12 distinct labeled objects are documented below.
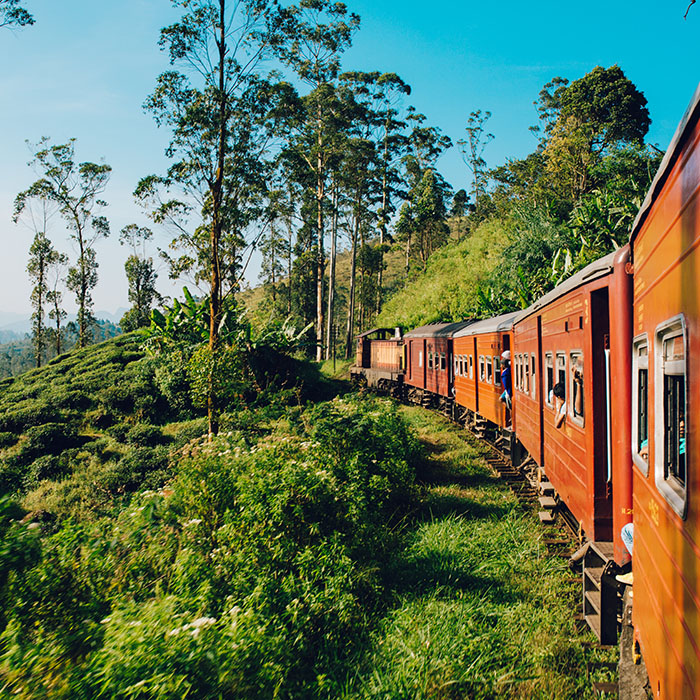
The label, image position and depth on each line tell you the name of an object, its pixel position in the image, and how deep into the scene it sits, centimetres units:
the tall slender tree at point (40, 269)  4575
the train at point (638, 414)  216
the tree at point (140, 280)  5350
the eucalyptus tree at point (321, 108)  3622
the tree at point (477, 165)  5700
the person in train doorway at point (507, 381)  1049
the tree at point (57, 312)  4738
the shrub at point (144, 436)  1941
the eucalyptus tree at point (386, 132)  4028
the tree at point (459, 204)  6012
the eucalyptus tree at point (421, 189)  5062
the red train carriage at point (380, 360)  2658
